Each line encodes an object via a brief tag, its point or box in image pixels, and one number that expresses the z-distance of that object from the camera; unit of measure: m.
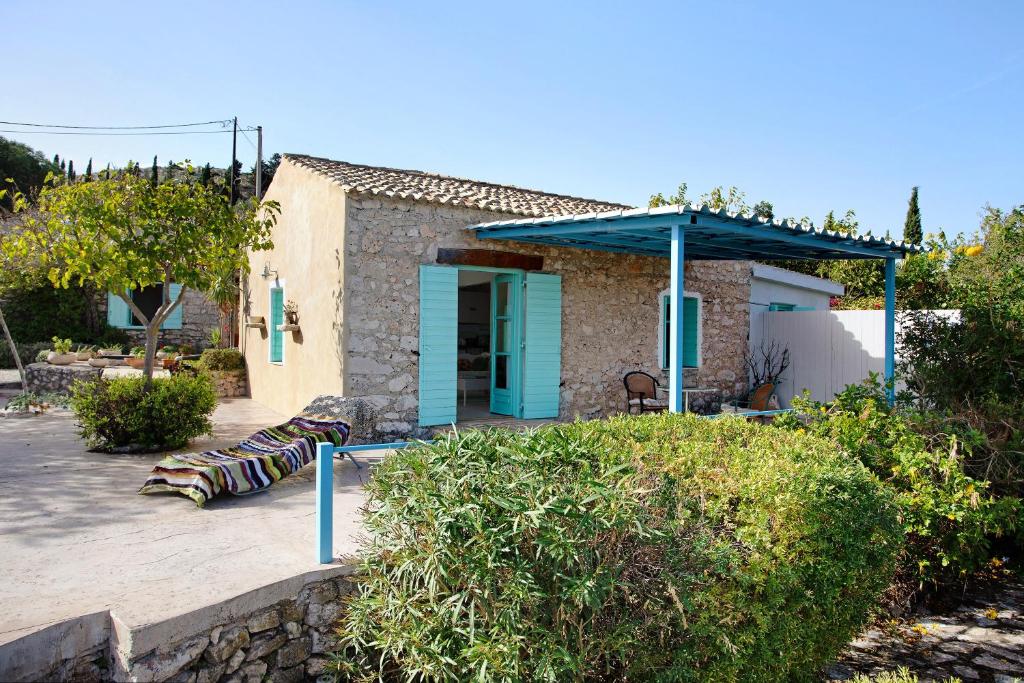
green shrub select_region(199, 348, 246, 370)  12.78
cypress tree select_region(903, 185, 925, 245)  22.57
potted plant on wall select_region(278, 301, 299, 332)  9.43
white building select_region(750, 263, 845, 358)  12.00
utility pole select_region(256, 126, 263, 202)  21.73
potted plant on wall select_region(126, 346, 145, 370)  13.12
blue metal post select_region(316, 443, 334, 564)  3.74
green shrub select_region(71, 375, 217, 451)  7.05
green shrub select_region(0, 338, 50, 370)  14.87
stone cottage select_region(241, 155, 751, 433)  7.77
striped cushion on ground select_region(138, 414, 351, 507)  5.23
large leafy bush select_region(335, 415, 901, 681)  2.72
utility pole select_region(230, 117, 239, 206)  24.65
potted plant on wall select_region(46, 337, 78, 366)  12.71
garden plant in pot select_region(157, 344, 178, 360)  14.20
